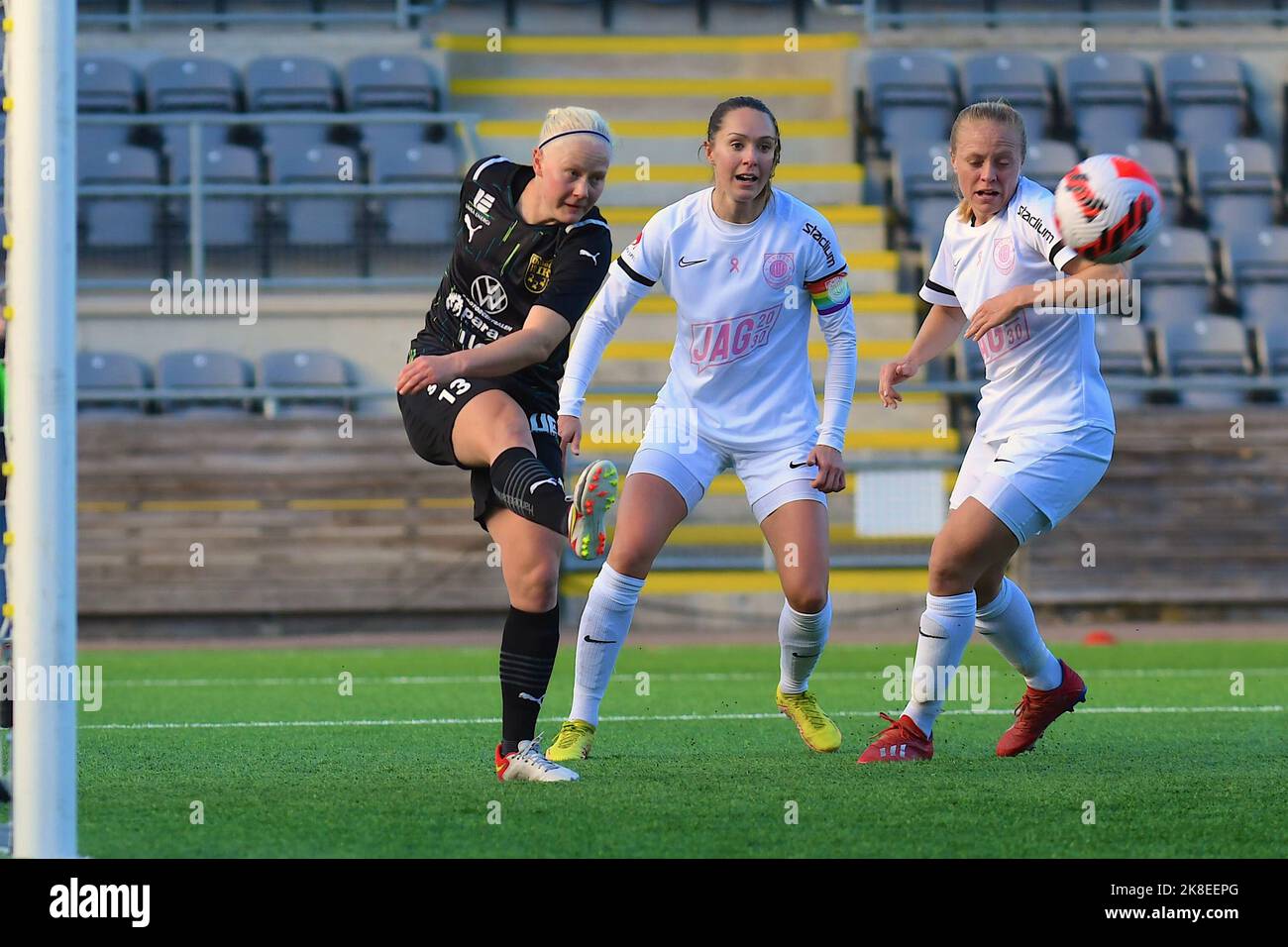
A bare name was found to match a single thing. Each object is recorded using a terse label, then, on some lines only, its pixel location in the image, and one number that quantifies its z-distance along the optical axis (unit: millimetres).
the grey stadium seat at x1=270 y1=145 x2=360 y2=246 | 13805
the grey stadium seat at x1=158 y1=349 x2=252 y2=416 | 13617
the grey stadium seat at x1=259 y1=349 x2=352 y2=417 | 13609
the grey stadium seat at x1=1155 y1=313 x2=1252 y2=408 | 14273
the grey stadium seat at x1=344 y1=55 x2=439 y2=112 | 15547
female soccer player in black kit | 5254
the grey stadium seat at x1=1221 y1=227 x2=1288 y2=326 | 14938
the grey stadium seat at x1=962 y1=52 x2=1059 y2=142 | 16094
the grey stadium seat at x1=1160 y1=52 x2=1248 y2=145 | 16438
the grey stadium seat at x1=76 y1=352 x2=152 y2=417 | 13445
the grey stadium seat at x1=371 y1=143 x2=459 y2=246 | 13875
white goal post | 3650
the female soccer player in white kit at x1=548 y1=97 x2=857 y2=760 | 5918
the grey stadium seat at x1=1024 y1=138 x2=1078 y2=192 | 14852
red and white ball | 5203
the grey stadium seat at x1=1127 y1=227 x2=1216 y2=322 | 14953
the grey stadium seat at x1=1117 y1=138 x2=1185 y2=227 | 15516
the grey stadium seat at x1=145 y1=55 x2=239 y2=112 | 15344
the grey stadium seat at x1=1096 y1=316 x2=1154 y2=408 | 14203
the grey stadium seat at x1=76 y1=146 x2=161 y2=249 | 13727
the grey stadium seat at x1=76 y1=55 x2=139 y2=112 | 15320
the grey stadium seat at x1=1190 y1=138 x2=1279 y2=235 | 15648
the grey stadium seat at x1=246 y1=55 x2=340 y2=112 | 15438
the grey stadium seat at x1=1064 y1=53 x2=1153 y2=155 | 16172
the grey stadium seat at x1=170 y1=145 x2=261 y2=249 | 13688
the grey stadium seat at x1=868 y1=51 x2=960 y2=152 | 16062
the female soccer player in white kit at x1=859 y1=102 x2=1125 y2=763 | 5590
